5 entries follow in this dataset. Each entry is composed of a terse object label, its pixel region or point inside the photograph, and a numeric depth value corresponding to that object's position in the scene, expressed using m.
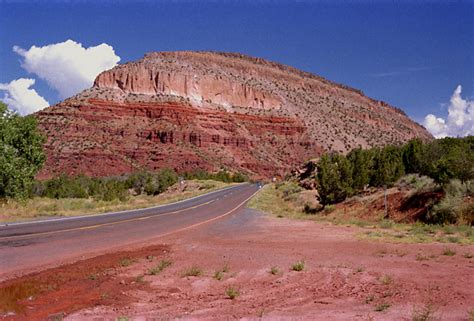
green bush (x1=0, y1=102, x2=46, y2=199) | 25.12
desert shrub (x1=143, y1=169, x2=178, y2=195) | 64.25
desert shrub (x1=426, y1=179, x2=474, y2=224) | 17.00
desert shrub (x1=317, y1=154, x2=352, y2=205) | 27.08
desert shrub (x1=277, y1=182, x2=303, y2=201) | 40.45
